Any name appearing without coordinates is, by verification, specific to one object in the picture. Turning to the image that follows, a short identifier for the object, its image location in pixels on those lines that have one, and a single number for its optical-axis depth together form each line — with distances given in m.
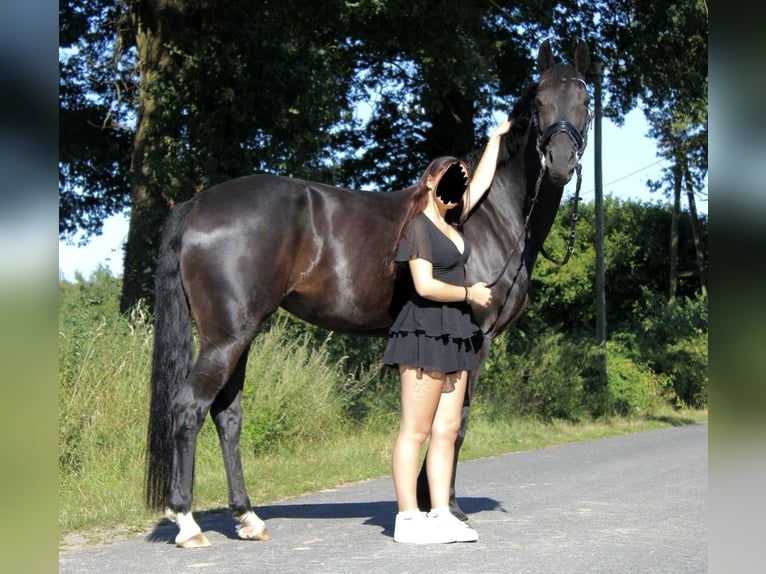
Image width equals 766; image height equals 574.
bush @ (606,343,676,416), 20.40
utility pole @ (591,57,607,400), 20.20
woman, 5.26
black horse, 5.45
